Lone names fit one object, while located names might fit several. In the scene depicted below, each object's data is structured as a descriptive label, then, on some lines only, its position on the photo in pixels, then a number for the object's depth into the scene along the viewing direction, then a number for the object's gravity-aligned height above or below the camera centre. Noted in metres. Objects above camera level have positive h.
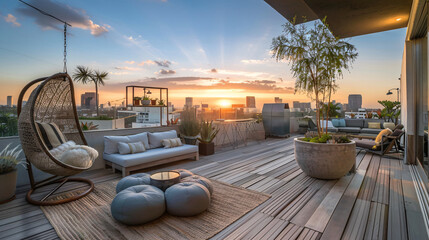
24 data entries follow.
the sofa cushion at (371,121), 7.45 -0.13
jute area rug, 1.91 -1.05
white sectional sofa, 3.68 -0.67
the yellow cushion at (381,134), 4.97 -0.40
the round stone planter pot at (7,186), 2.59 -0.84
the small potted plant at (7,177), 2.60 -0.73
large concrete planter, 3.21 -0.64
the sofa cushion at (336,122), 8.02 -0.16
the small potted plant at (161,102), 5.26 +0.42
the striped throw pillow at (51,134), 3.06 -0.22
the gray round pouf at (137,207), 2.01 -0.87
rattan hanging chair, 2.60 -0.04
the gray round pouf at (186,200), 2.22 -0.88
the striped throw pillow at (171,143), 4.62 -0.54
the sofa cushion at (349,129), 7.28 -0.41
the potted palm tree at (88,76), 5.48 +1.17
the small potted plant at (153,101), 5.07 +0.45
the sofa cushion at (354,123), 7.73 -0.20
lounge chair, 4.80 -0.65
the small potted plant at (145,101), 4.91 +0.43
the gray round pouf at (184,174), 2.97 -0.80
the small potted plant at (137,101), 4.87 +0.43
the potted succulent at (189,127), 5.37 -0.21
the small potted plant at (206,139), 5.38 -0.54
